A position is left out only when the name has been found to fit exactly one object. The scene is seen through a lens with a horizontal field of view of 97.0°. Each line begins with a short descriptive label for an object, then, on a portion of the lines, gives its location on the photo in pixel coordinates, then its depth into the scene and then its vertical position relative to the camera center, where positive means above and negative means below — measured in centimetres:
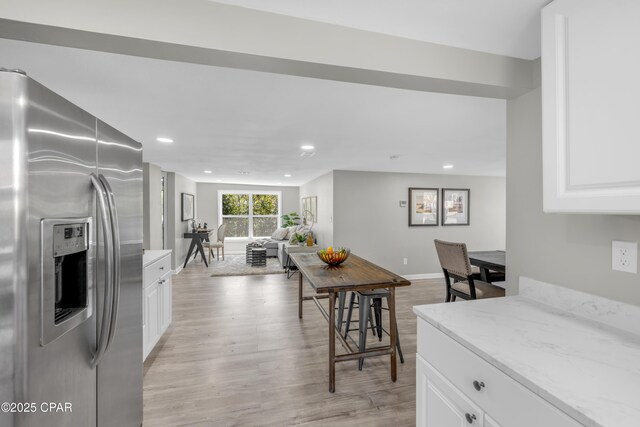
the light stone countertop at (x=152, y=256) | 246 -40
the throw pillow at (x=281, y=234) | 766 -53
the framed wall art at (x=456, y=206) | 593 +17
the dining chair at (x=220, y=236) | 725 -58
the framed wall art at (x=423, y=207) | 578 +14
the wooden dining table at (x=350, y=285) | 208 -52
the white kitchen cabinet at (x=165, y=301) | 284 -90
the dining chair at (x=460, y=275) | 293 -67
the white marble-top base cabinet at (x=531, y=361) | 75 -47
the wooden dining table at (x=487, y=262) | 305 -53
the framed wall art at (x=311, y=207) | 697 +20
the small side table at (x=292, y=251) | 578 -75
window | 891 +8
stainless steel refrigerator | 75 -15
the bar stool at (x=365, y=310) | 238 -83
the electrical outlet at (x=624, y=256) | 112 -17
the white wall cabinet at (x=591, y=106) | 89 +38
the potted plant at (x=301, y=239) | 619 -54
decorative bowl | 266 -40
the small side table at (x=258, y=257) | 668 -101
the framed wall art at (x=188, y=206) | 668 +21
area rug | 599 -121
